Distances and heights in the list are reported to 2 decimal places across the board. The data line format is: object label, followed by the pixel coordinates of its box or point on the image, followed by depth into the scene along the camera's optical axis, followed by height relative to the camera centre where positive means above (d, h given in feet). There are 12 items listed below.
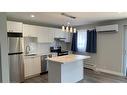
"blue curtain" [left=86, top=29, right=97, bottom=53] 14.33 +0.65
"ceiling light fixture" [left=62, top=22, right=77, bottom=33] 9.36 +1.68
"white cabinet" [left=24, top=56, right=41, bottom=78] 11.18 -2.61
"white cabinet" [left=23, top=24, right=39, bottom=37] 11.40 +1.91
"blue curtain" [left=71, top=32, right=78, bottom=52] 16.57 +0.39
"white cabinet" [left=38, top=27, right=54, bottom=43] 12.89 +1.49
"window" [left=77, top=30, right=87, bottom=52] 15.63 +0.88
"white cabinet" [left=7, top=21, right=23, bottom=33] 9.46 +1.99
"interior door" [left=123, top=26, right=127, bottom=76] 12.01 -1.17
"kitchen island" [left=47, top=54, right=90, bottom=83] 8.81 -2.66
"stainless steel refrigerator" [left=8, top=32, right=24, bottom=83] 9.35 -1.22
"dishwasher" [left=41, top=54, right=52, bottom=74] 12.72 -2.76
